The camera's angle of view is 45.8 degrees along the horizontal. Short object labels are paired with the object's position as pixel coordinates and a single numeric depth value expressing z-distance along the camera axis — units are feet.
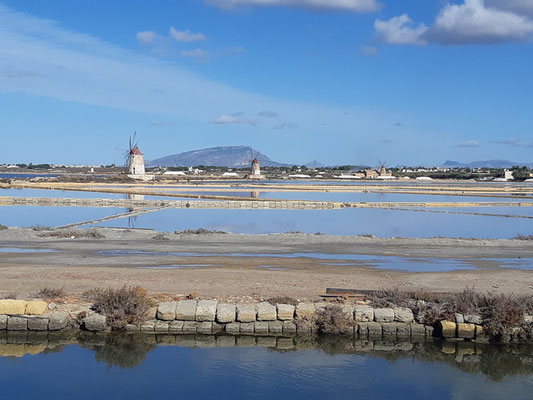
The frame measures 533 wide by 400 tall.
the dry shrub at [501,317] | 24.70
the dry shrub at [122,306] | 24.97
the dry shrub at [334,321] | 25.04
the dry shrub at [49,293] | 27.50
